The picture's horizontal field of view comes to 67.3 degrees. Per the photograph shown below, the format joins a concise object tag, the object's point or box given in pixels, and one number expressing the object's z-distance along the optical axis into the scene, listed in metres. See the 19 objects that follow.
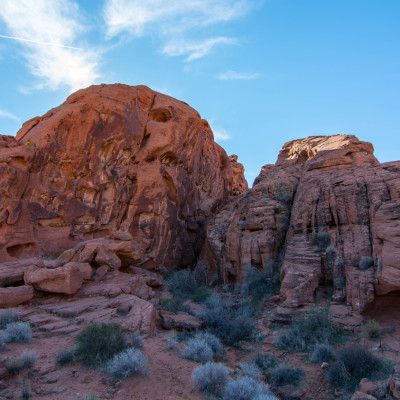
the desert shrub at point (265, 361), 9.17
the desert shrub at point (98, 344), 7.91
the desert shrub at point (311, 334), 10.17
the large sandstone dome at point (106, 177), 19.12
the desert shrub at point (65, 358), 7.77
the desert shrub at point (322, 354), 8.97
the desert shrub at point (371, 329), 9.81
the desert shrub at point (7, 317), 9.95
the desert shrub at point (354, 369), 7.50
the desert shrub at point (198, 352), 9.09
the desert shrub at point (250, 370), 8.10
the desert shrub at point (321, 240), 14.55
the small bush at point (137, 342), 9.12
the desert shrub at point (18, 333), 8.78
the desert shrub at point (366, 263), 11.98
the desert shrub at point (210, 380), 6.96
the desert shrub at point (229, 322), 11.56
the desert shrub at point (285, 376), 8.20
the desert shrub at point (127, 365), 7.11
